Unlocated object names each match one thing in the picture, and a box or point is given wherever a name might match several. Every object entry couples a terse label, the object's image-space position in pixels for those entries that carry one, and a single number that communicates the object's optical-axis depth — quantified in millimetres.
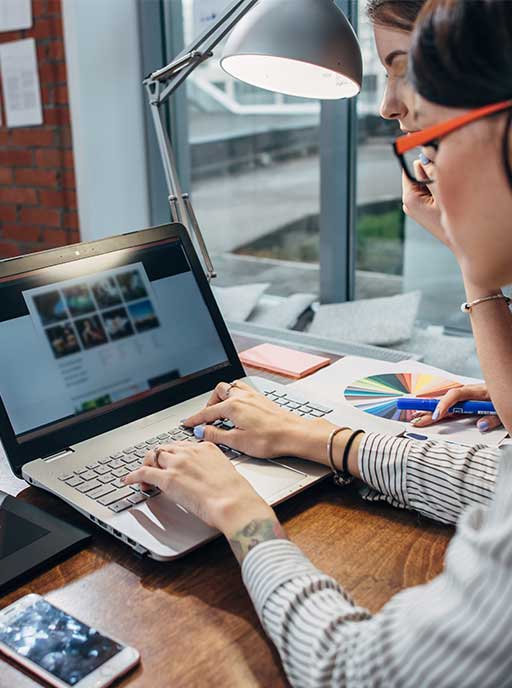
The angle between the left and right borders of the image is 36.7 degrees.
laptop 862
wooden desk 640
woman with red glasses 522
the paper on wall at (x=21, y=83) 2484
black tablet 765
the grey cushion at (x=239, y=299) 2316
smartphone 617
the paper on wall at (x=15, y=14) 2432
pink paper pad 1286
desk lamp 1038
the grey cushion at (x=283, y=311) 2246
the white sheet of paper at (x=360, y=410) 1011
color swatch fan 1094
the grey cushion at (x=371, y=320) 2076
